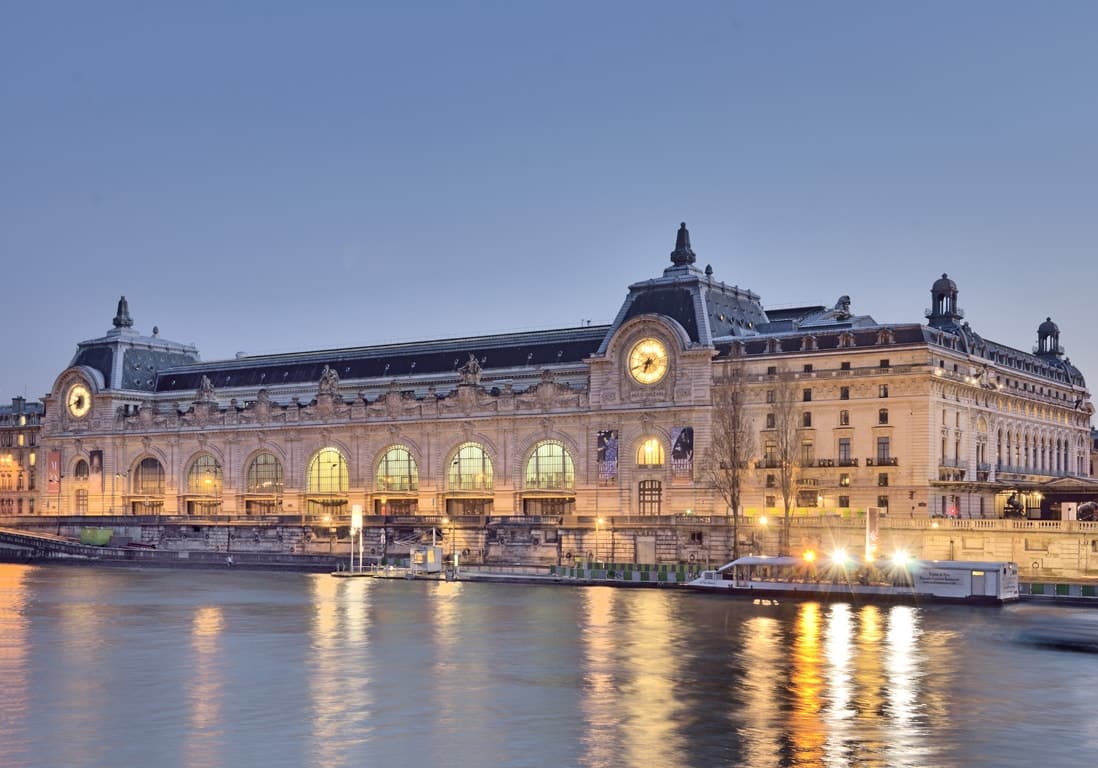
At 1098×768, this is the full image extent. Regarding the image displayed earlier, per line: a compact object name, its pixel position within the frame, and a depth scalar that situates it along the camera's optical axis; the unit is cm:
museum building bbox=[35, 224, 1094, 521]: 12381
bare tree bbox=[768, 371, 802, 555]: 11381
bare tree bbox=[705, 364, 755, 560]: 11488
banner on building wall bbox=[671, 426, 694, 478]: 13201
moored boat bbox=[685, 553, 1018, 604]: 9125
